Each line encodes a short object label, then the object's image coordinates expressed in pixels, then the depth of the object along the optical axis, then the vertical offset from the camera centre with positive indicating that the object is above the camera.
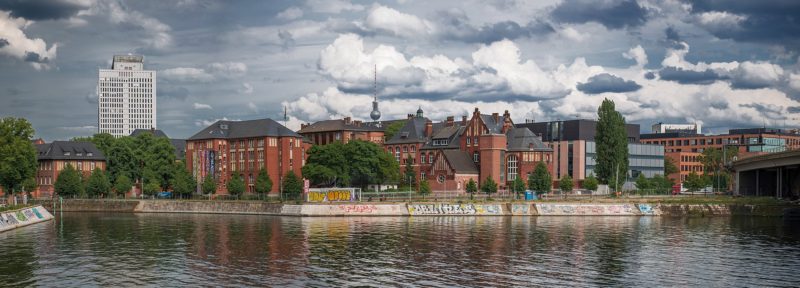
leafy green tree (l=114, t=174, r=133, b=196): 160.25 -5.15
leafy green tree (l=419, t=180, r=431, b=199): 138.12 -5.46
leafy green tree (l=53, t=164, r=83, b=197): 159.12 -4.81
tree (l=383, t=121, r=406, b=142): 197.96 +6.14
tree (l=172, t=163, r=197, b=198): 152.75 -4.83
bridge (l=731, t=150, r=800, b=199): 116.44 -3.66
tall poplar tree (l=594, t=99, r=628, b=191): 144.12 +1.59
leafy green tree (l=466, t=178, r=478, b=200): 137.38 -5.33
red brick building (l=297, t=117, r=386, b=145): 189.45 +6.54
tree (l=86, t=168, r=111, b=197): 159.50 -4.89
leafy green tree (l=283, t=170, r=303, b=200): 137.38 -4.87
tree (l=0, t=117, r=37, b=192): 117.19 +1.36
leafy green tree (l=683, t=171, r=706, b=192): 158.38 -5.72
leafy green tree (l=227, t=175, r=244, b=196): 147.25 -5.12
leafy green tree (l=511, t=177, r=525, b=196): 143.62 -5.50
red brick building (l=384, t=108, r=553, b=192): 158.50 +0.70
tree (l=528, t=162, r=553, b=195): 139.00 -4.25
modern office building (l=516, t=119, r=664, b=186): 181.62 +1.08
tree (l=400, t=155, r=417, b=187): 163.75 -3.92
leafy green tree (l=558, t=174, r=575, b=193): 141.88 -5.10
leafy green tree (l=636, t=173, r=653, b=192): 152.75 -5.45
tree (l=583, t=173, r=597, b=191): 145.50 -5.27
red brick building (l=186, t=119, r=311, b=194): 163.75 +1.64
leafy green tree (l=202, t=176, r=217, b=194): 152.12 -5.16
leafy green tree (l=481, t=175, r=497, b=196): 138.25 -5.23
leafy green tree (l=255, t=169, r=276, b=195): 143.12 -4.50
